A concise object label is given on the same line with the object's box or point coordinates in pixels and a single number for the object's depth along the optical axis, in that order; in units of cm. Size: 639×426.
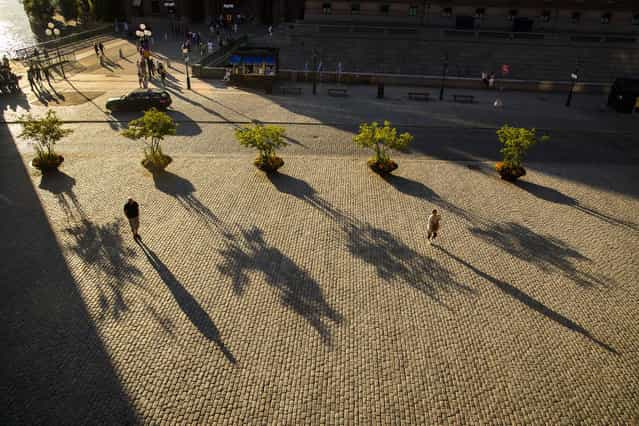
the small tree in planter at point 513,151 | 1839
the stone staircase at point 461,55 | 3766
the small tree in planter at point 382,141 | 1850
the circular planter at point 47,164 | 1842
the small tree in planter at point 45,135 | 1810
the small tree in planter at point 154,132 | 1857
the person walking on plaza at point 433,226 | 1365
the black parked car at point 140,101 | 2598
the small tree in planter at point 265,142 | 1850
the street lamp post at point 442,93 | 3065
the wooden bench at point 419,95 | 3084
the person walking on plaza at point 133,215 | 1332
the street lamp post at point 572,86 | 2875
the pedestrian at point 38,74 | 3150
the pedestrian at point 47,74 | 3183
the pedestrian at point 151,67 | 3381
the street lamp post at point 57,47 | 3493
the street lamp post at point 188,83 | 3103
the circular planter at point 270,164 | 1886
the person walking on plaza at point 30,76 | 3020
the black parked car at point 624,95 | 2834
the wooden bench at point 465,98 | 3035
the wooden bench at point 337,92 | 3130
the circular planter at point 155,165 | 1882
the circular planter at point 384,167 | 1897
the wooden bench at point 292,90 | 3150
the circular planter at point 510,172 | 1872
